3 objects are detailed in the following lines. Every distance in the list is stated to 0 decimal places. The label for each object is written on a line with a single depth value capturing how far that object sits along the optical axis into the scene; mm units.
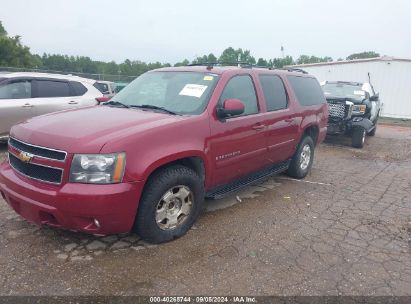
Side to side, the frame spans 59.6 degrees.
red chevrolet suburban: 3086
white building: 18359
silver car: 7195
